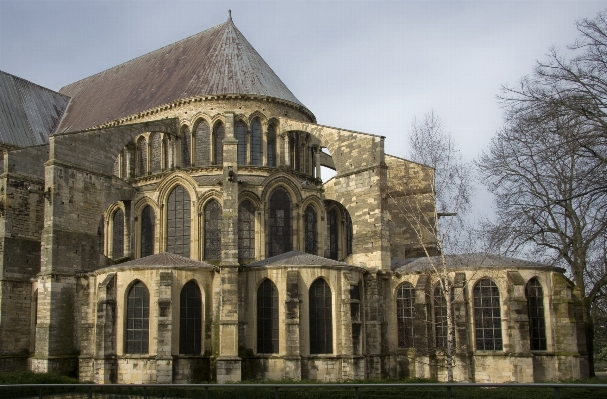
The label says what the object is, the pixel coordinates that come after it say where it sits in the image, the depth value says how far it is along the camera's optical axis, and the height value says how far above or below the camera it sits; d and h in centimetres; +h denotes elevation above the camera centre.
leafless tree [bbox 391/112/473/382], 2338 +334
